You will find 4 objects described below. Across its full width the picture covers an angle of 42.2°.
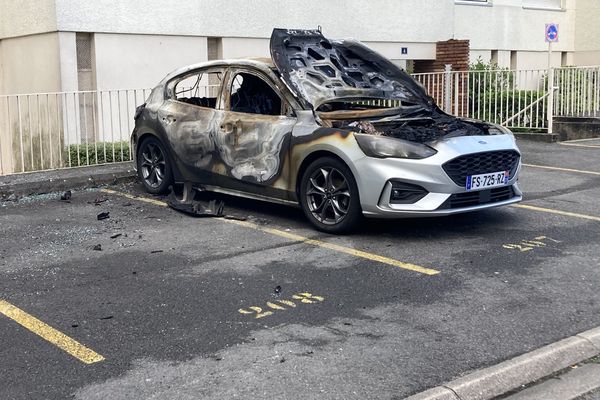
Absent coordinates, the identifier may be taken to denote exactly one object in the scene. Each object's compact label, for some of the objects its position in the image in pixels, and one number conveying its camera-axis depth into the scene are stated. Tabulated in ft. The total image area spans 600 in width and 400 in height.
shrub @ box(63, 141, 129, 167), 37.50
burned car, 22.70
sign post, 47.62
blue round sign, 54.49
